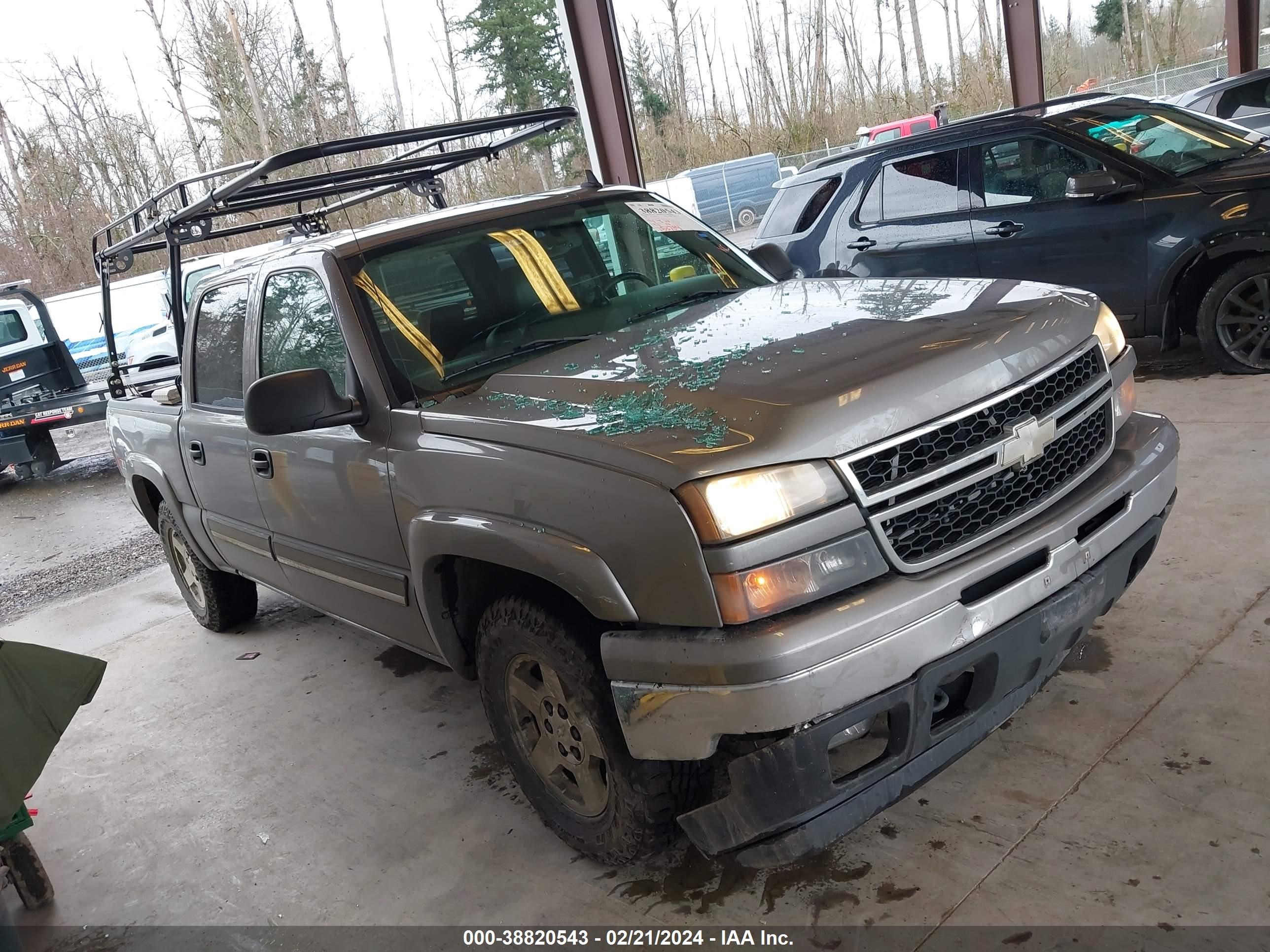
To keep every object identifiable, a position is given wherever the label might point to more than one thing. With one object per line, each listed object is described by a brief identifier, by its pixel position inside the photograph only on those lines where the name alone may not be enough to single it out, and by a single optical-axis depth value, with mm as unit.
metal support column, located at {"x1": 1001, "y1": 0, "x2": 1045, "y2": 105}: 10953
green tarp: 2756
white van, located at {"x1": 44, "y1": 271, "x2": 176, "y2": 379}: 17750
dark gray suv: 5758
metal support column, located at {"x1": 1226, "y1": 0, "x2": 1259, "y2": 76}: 11047
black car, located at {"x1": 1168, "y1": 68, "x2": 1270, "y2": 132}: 10289
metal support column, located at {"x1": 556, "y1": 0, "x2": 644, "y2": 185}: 8805
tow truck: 10852
